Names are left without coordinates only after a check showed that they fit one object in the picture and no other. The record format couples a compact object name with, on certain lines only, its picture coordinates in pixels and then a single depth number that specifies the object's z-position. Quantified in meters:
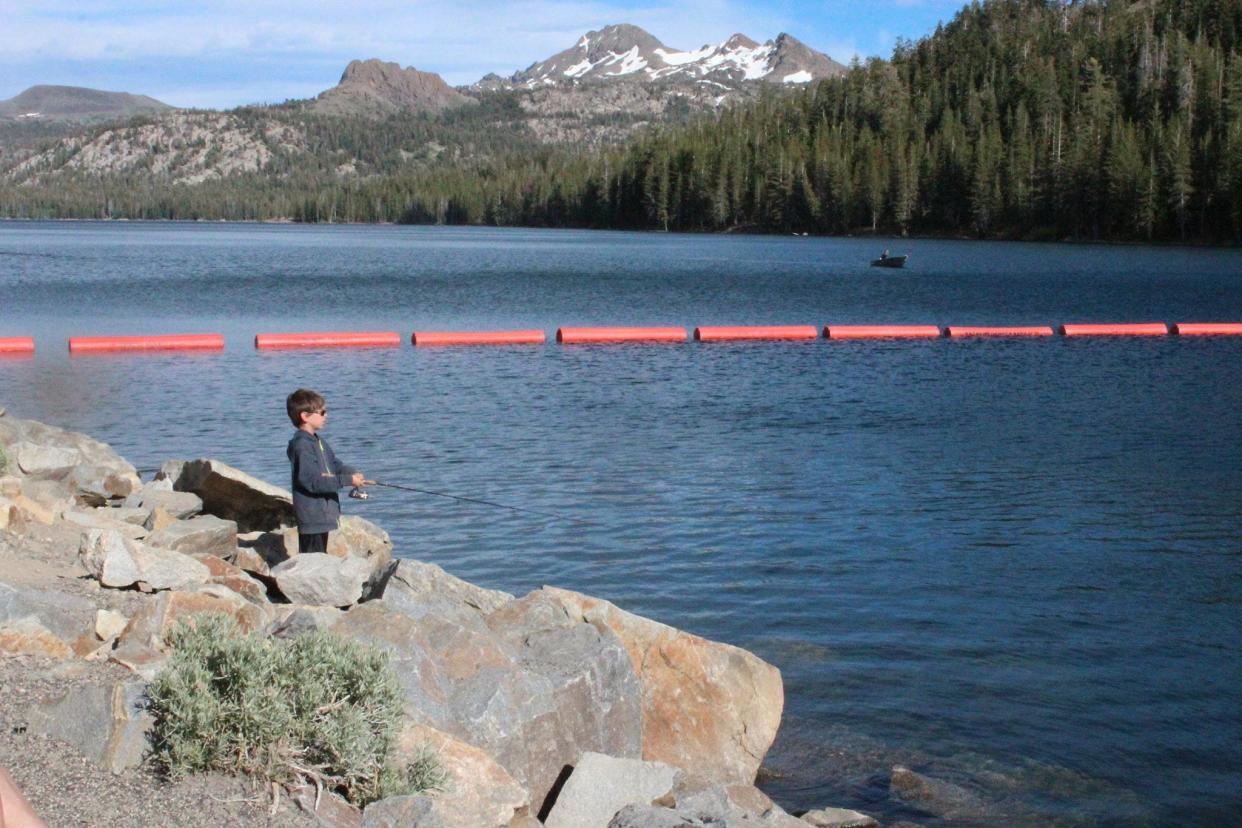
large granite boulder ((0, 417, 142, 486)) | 16.55
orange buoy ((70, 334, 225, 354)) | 39.88
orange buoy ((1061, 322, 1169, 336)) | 47.84
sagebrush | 6.48
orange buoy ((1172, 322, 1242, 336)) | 48.59
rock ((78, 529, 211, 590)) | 10.29
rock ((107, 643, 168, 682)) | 7.59
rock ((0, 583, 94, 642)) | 8.27
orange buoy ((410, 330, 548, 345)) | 43.53
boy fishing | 11.77
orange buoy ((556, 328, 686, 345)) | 44.31
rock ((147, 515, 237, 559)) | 12.64
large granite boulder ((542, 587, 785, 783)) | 10.04
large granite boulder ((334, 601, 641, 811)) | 8.15
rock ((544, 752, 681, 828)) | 7.97
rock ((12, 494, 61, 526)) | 12.38
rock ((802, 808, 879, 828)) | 9.12
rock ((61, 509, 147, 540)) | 13.02
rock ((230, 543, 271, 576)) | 12.73
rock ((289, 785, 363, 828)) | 6.42
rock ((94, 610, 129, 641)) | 8.65
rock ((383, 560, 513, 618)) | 9.90
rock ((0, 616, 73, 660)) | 7.81
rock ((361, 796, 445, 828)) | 6.40
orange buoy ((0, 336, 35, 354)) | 38.84
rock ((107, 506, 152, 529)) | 14.17
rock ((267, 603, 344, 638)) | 8.33
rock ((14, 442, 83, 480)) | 16.44
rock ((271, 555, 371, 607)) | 11.12
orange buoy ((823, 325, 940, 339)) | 46.41
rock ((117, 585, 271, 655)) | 8.30
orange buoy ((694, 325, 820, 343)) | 45.47
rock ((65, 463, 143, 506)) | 16.11
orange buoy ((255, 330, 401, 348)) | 41.88
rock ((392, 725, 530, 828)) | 7.06
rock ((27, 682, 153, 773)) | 6.52
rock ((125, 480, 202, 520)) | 14.89
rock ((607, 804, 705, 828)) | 7.57
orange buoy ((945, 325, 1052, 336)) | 47.62
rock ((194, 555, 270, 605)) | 10.85
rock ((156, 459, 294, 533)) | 15.27
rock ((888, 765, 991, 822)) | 9.59
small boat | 86.69
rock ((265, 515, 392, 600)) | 13.74
